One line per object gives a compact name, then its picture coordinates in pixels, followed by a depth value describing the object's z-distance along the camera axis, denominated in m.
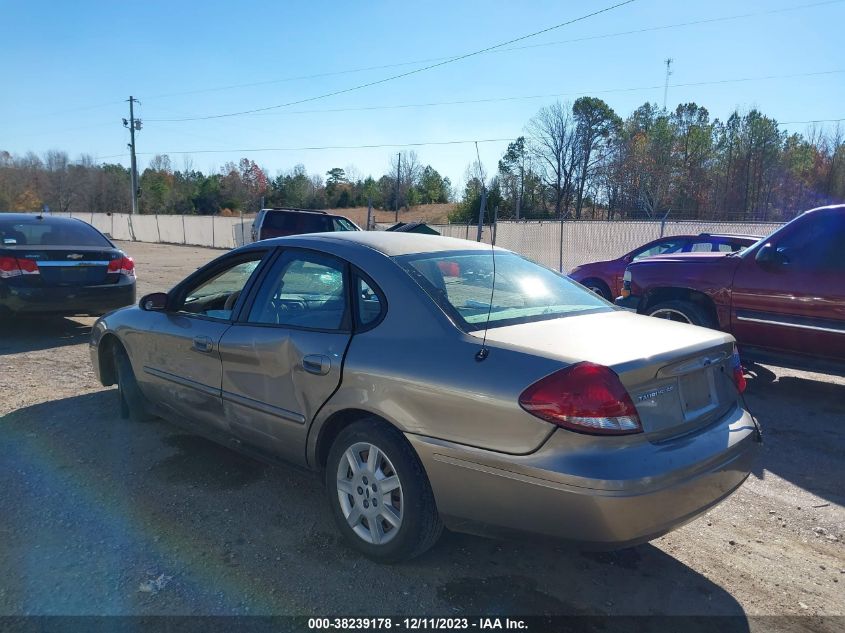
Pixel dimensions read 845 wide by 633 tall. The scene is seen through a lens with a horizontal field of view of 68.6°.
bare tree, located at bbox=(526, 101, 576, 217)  55.75
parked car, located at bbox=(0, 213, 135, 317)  7.44
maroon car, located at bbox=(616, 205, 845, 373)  5.59
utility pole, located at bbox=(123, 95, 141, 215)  50.16
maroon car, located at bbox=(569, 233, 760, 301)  10.08
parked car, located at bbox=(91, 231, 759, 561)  2.41
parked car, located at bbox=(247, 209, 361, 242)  15.90
